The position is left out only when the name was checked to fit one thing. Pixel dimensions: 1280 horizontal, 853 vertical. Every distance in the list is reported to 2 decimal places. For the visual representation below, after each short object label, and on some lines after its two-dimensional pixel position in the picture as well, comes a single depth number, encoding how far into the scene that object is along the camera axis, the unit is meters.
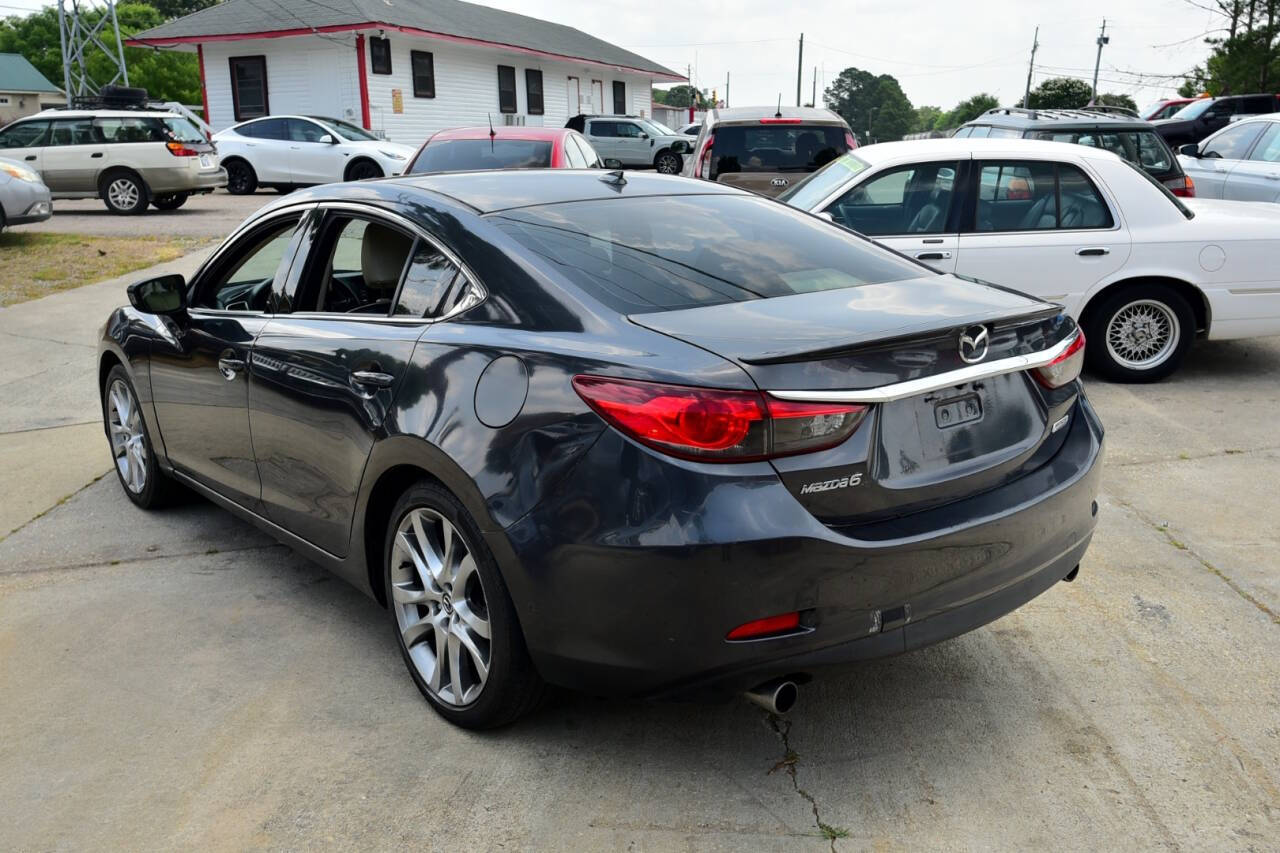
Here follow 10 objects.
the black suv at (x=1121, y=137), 10.84
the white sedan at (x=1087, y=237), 7.40
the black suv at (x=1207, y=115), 23.20
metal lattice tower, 35.08
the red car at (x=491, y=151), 11.92
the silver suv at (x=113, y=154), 19.48
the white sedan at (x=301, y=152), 22.42
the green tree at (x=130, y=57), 65.56
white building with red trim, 30.17
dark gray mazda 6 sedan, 2.77
